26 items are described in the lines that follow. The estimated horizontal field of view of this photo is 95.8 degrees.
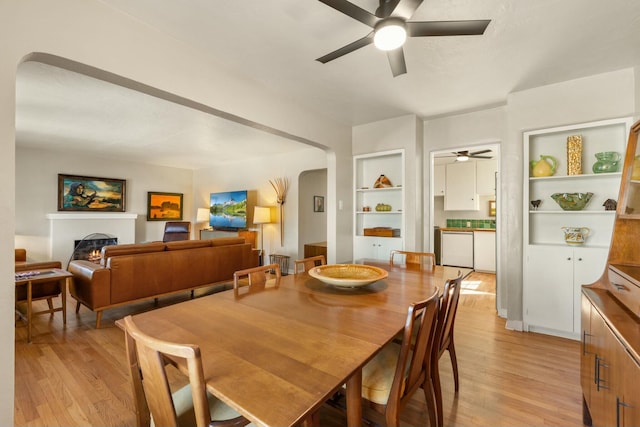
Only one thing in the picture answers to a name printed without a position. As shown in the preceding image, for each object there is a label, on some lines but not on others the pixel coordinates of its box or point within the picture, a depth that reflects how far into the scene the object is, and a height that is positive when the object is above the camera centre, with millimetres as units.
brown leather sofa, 3096 -688
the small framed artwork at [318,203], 6766 +245
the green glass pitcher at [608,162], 2664 +477
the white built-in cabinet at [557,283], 2721 -683
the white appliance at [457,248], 5920 -725
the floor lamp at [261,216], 6020 -45
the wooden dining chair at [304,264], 2402 -445
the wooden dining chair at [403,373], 1186 -742
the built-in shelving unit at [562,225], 2736 -115
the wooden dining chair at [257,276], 1776 -437
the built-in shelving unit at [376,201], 4090 +186
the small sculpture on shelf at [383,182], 4156 +457
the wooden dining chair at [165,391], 770 -577
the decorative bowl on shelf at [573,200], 2777 +130
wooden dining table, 759 -466
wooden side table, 2717 -655
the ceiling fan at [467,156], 5062 +1082
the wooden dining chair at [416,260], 2546 -457
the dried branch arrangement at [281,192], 6137 +464
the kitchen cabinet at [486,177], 5926 +767
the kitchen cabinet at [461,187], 6109 +566
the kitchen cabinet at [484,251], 5668 -740
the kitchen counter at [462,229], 5914 -316
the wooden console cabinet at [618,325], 989 -435
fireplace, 5898 -673
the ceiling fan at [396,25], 1529 +1076
